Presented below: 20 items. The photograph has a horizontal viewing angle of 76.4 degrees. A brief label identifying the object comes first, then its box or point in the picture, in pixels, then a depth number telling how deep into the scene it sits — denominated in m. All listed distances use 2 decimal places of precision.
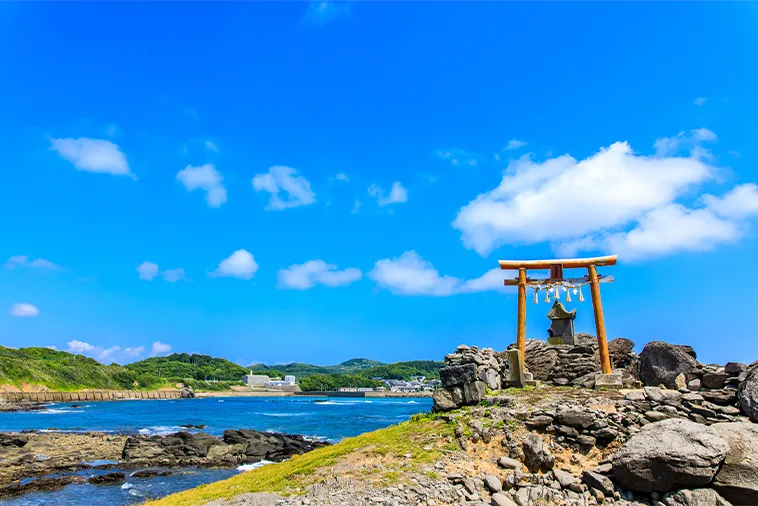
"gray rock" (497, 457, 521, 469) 13.51
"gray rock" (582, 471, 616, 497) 12.07
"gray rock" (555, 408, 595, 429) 14.37
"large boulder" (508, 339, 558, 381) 22.64
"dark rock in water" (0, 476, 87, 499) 26.95
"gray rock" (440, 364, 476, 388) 18.52
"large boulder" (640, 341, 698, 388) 17.39
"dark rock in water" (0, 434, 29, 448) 43.93
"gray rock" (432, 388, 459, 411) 18.48
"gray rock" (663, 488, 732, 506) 11.02
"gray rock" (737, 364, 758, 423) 13.62
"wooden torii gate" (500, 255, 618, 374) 21.06
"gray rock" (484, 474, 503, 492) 12.52
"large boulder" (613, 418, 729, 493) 11.29
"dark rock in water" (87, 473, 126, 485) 30.11
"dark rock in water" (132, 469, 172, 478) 32.30
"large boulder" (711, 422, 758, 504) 11.04
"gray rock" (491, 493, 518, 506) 11.66
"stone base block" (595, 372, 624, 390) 18.62
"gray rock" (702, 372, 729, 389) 15.52
